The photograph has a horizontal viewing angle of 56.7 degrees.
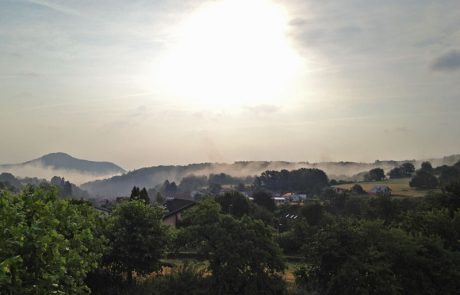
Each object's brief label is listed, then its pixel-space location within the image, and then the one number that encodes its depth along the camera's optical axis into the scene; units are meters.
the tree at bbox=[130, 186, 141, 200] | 50.39
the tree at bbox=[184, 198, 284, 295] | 21.11
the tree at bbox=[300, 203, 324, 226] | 60.51
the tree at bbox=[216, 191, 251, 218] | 63.49
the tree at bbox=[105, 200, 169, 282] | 23.44
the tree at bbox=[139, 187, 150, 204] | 52.75
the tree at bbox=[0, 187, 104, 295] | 10.23
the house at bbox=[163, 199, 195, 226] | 61.30
